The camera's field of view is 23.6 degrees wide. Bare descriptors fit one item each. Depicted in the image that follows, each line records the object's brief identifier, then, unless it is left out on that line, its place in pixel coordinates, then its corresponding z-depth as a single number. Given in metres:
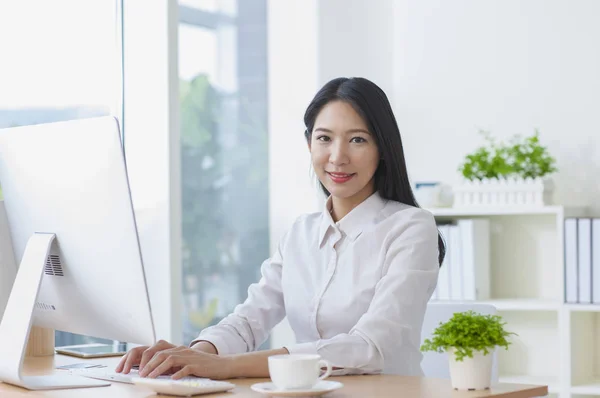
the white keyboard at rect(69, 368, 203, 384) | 2.71
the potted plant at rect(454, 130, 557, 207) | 4.38
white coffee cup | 2.47
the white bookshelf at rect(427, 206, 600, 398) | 4.33
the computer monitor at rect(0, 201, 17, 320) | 3.21
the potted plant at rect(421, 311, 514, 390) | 2.55
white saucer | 2.45
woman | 2.93
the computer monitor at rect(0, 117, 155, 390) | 2.63
